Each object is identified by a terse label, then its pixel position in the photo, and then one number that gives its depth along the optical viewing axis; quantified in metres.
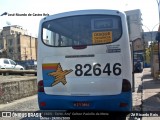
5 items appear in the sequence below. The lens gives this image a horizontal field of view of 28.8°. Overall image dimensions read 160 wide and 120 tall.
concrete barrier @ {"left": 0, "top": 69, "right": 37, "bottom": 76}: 21.51
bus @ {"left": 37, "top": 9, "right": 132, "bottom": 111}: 7.05
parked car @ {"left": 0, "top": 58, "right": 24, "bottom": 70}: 32.96
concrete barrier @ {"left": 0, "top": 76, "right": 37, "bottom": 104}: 12.16
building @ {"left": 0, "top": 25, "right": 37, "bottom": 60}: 100.88
